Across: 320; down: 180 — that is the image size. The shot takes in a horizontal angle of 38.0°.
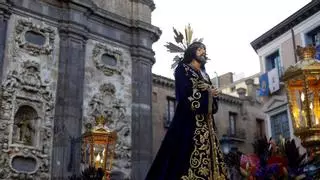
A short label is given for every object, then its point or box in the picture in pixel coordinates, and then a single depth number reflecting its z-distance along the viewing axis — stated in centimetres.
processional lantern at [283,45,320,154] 682
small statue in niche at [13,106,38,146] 1723
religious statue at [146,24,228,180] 564
